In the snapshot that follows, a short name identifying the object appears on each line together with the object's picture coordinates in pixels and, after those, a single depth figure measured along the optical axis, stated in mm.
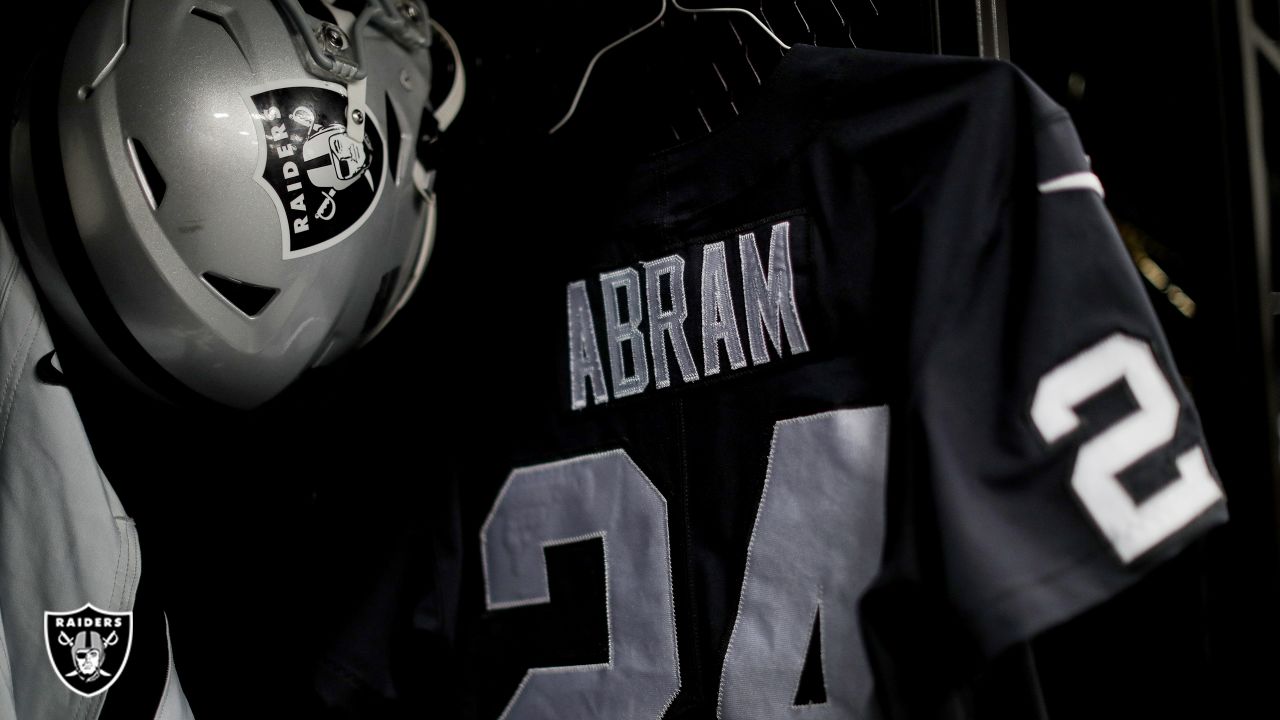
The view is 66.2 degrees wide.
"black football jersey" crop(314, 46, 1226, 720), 566
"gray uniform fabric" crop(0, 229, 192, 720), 750
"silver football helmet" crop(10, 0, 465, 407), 744
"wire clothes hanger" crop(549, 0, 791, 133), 870
